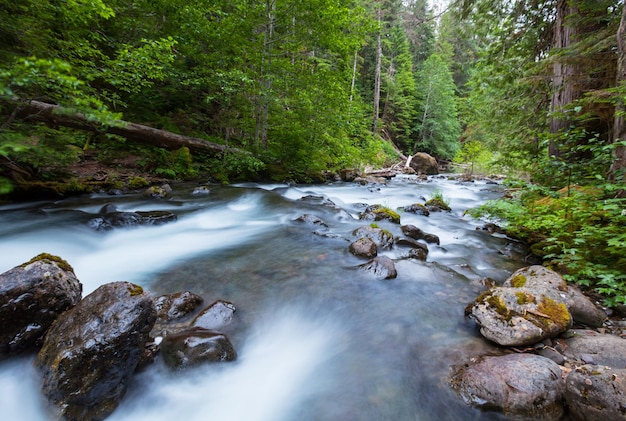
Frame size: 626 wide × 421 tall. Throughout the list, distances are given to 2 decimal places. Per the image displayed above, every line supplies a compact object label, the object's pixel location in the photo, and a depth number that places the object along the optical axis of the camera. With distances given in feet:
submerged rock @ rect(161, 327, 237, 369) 7.45
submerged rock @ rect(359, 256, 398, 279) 12.69
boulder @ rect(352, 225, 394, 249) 16.14
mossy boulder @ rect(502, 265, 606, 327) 9.04
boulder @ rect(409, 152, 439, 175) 69.87
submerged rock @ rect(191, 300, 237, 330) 9.10
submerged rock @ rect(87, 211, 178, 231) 17.13
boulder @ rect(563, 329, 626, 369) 7.09
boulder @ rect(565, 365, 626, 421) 5.45
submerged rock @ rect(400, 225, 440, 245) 17.78
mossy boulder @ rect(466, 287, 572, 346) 7.77
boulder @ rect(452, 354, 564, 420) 6.16
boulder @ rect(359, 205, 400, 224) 21.76
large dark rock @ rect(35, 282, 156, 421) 5.94
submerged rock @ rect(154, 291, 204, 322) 9.14
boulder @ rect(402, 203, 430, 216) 25.61
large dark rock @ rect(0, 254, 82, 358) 6.89
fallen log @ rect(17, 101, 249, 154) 22.57
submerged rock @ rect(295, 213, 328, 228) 20.73
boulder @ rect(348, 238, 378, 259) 14.66
